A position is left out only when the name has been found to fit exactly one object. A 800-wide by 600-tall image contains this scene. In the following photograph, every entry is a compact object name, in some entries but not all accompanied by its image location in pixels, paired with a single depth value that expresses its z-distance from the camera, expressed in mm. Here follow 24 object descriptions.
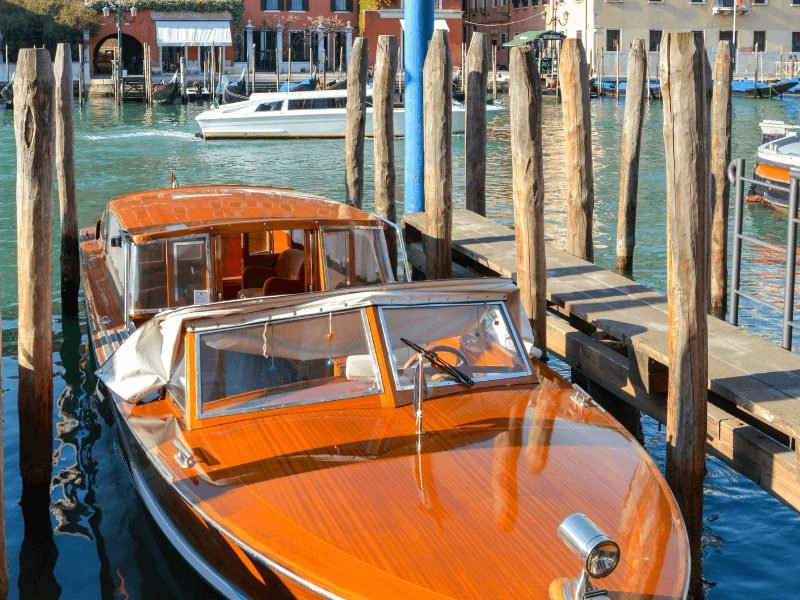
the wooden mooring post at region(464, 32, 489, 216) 9922
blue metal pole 10109
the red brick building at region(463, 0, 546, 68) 54031
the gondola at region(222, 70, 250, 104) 35312
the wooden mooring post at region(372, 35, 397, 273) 9867
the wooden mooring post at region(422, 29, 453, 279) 8570
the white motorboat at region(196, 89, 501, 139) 27891
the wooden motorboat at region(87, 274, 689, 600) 4215
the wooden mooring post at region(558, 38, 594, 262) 9125
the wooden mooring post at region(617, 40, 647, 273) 10898
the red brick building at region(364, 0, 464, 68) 45250
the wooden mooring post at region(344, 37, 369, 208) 10180
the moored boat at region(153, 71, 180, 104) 38812
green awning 43375
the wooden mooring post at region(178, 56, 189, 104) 38625
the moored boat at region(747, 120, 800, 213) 15984
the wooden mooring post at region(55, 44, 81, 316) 10266
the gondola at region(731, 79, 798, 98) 40969
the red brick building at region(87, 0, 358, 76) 43969
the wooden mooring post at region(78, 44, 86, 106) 36325
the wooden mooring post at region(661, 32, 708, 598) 5340
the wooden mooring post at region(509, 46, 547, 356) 7238
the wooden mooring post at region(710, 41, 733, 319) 9555
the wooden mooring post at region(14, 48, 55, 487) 6195
